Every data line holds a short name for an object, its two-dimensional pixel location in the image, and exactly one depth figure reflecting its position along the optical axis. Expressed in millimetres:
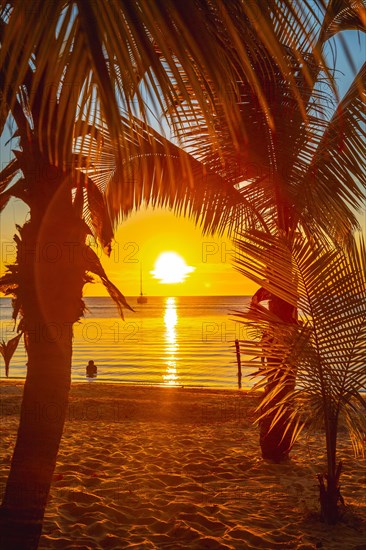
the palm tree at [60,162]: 1453
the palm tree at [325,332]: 4406
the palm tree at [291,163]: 5590
